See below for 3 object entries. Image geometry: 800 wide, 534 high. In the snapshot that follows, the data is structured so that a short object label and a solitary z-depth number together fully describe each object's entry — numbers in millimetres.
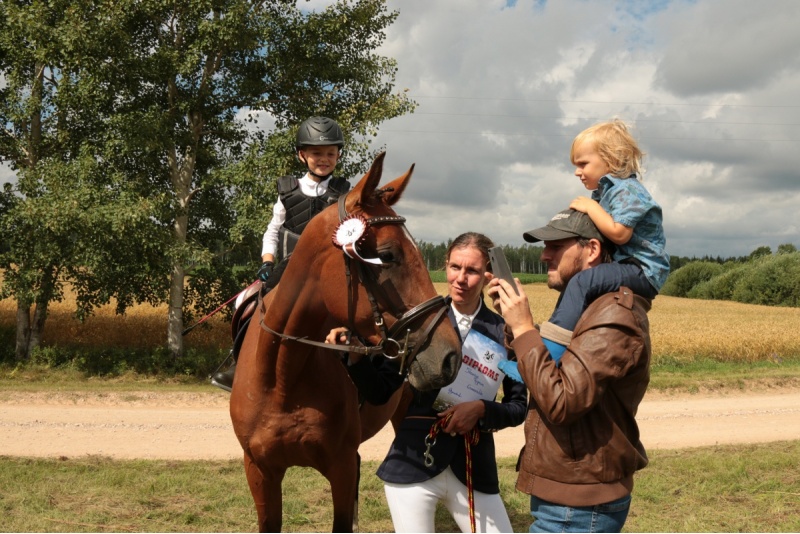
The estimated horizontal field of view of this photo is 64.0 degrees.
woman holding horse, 3062
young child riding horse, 4785
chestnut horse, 2850
